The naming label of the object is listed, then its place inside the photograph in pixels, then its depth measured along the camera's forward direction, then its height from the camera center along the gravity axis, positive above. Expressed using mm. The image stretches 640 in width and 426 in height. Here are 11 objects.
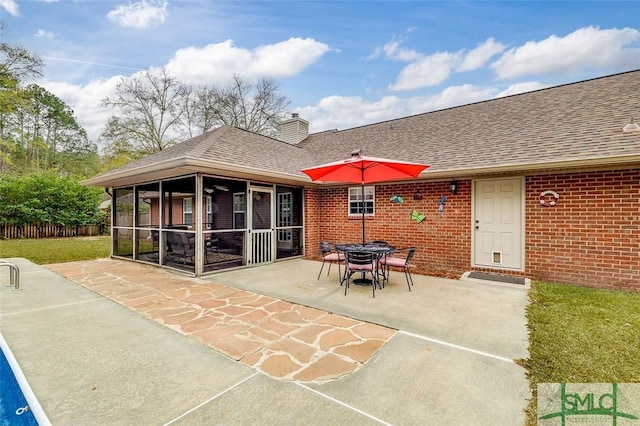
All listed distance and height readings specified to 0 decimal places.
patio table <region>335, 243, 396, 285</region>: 5586 -710
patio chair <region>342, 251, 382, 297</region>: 5601 -922
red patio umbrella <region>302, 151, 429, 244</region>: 5691 +975
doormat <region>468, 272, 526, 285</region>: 6238 -1442
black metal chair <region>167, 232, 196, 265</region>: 7305 -880
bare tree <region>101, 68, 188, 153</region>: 20484 +7551
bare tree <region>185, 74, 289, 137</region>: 21984 +8342
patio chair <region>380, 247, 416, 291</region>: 5807 -1004
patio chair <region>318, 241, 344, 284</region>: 6355 -974
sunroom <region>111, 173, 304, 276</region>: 7445 -284
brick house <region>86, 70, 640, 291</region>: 5891 +533
